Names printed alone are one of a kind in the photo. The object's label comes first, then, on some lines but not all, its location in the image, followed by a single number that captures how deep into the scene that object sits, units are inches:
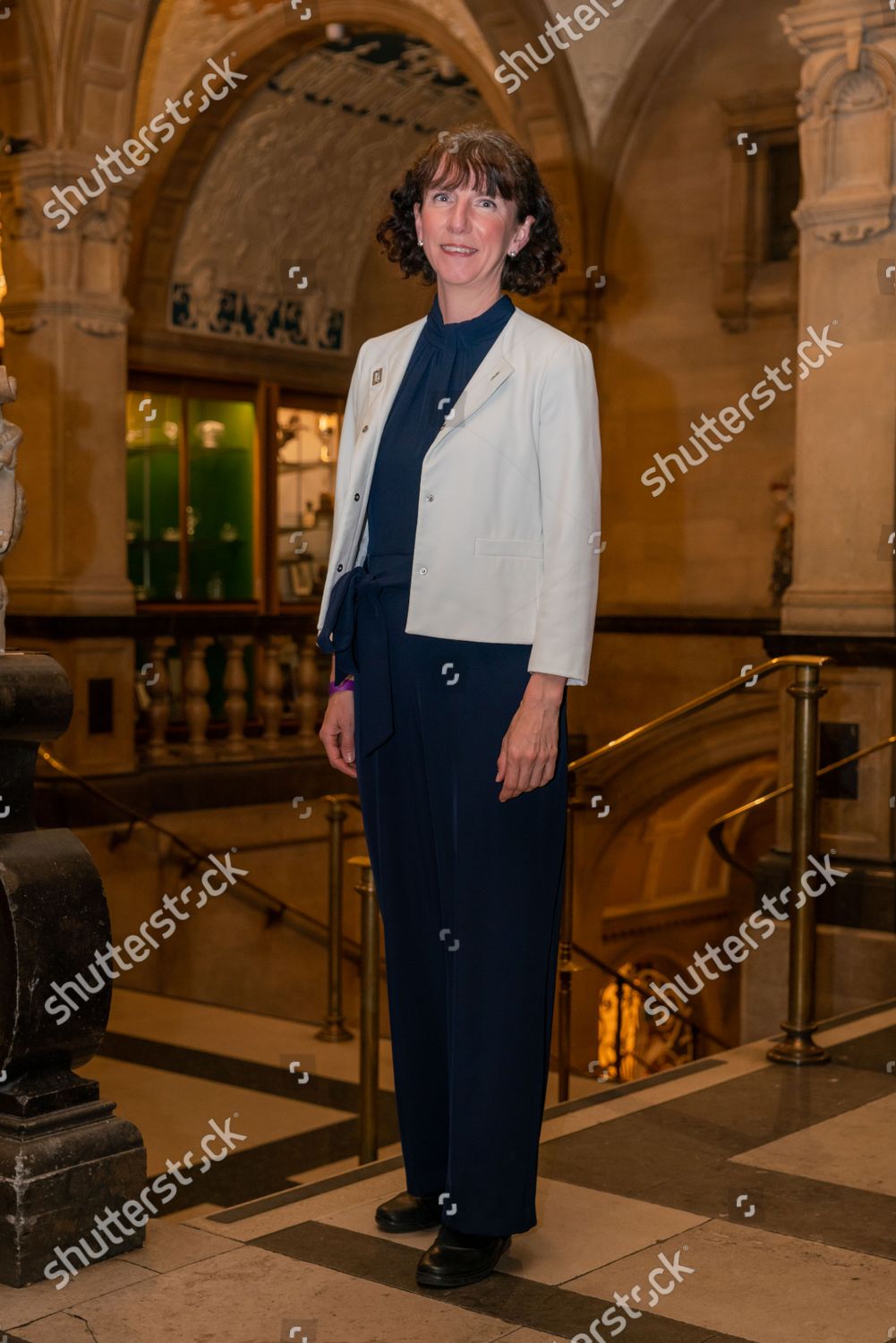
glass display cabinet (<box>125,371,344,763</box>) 522.0
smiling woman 108.4
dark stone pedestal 115.4
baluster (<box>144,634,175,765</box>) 421.1
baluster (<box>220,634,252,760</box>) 444.8
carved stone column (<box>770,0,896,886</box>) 263.6
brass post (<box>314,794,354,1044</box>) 257.0
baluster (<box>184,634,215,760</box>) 435.5
